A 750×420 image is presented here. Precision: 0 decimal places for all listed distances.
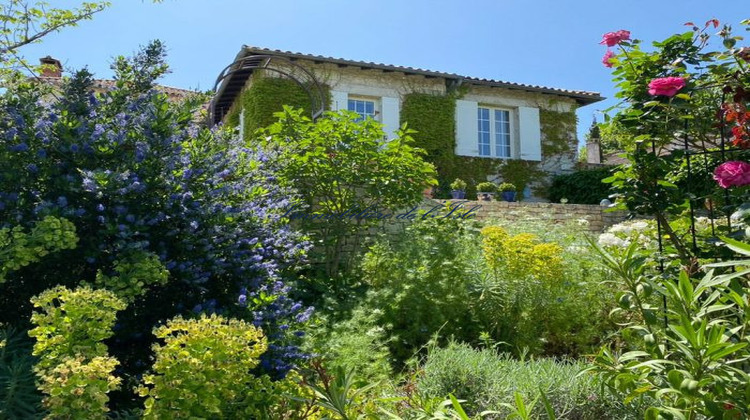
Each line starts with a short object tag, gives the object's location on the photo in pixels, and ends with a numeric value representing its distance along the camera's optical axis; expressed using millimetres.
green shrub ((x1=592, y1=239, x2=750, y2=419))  1526
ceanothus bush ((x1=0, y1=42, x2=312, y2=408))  2682
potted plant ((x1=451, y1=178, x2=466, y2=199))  10513
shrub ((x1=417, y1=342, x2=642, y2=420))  2352
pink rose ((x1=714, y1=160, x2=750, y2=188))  2508
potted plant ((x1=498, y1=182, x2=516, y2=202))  11164
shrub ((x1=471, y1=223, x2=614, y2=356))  4207
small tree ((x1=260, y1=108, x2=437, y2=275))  6012
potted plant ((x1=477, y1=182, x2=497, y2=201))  11386
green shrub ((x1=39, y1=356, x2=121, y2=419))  1697
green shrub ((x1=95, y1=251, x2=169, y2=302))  2438
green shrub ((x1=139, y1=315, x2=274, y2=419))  1838
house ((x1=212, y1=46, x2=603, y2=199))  11148
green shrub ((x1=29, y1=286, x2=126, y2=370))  1885
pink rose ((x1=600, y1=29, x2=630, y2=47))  2926
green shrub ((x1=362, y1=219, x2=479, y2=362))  4145
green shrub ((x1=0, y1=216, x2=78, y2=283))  2355
